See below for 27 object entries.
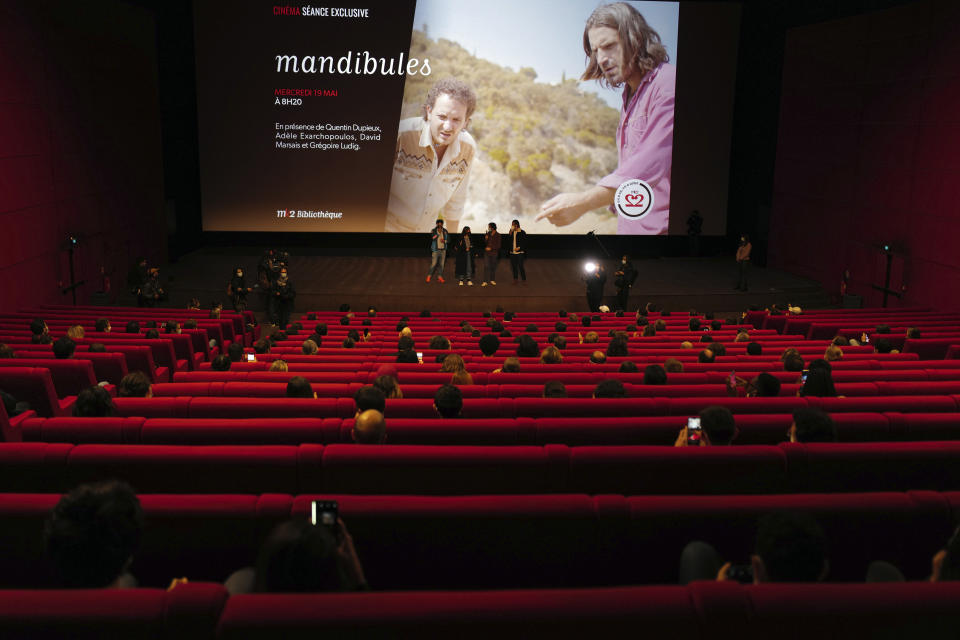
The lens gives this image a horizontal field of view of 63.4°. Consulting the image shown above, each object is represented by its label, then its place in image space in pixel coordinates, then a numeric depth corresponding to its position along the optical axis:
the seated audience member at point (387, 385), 4.95
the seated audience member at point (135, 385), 5.05
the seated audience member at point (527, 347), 7.64
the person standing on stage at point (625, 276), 14.38
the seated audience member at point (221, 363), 6.93
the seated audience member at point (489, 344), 7.73
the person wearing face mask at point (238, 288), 13.08
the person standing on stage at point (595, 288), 14.51
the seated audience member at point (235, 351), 8.02
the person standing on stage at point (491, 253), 15.77
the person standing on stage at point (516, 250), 15.95
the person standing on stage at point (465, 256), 15.80
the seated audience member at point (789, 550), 2.18
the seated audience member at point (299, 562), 2.02
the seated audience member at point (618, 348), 7.72
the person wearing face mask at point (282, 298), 12.83
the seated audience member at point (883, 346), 8.26
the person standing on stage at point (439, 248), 15.65
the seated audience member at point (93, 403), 3.97
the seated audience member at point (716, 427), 3.65
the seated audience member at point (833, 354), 7.43
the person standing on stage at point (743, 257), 15.88
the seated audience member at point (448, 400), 4.23
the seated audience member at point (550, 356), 7.16
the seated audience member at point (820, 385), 5.22
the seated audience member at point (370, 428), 3.57
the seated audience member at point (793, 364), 6.83
